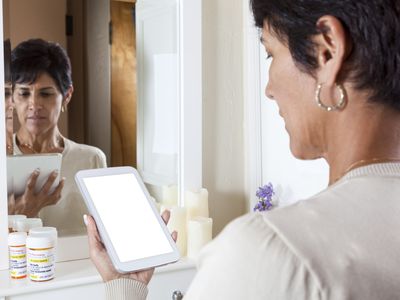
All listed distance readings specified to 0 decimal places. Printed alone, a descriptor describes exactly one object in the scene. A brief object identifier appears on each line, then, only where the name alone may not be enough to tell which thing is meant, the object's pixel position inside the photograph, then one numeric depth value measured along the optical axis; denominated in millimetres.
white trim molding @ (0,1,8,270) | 1539
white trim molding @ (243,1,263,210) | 1817
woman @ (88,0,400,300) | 598
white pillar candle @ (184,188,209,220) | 1722
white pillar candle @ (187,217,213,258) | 1672
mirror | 1576
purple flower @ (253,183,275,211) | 1769
